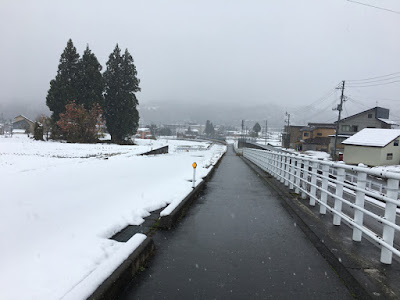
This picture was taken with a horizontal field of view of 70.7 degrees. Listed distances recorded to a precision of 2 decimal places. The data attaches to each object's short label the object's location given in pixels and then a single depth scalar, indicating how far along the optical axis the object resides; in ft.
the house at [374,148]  121.49
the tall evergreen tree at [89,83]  161.99
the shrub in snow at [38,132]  153.79
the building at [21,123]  343.61
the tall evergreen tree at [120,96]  174.09
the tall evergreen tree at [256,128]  590.06
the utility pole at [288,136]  259.19
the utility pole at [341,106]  144.97
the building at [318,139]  223.30
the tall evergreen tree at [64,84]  156.15
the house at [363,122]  181.16
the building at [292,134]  277.31
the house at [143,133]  419.17
